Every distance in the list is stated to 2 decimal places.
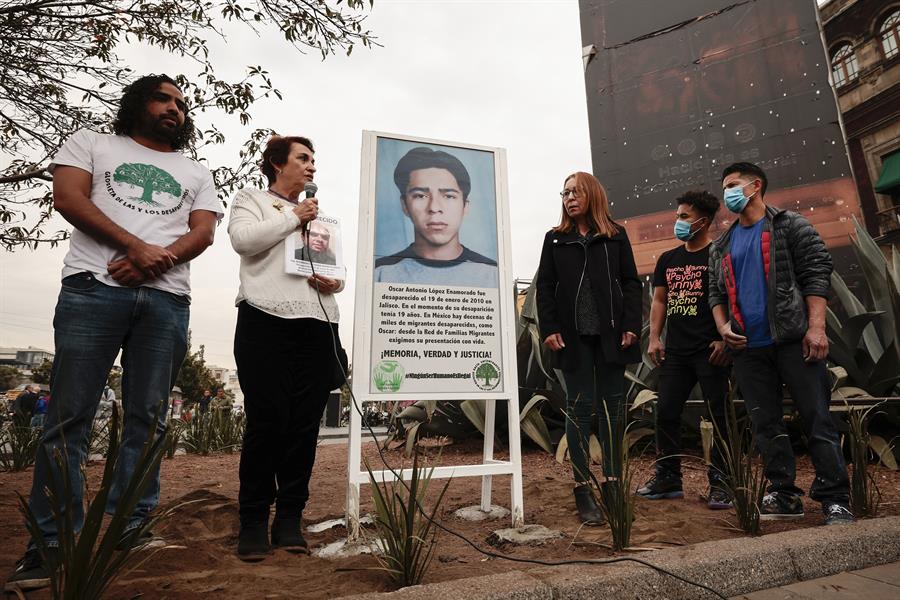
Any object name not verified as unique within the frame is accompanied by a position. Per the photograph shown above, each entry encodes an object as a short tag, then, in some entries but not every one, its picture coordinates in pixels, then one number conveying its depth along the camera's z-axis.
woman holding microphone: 2.05
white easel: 2.28
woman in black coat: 2.58
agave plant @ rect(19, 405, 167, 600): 1.21
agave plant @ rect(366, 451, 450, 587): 1.57
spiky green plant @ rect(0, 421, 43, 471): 4.51
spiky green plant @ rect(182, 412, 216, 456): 6.23
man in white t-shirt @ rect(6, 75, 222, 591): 1.76
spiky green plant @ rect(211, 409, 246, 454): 6.44
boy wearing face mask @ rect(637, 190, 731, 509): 2.94
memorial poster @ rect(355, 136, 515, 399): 2.46
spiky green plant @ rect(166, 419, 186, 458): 4.22
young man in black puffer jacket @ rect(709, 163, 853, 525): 2.36
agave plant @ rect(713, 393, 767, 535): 2.02
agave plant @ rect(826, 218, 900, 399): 3.73
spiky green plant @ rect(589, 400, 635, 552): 1.84
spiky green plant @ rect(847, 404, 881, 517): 2.29
